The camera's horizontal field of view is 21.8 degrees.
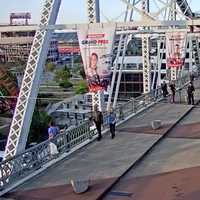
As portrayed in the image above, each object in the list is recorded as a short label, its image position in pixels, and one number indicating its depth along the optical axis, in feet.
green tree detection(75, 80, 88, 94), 263.12
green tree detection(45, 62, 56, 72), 385.89
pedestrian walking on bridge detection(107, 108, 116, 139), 56.08
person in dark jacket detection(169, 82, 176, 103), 86.02
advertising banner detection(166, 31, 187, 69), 95.14
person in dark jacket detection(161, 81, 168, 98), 89.46
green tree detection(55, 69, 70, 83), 320.37
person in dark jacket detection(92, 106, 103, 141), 54.44
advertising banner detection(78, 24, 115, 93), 50.12
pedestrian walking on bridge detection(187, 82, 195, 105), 82.38
